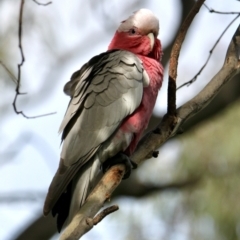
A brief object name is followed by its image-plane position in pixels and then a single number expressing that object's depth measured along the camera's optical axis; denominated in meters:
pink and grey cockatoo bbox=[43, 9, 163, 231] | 7.58
